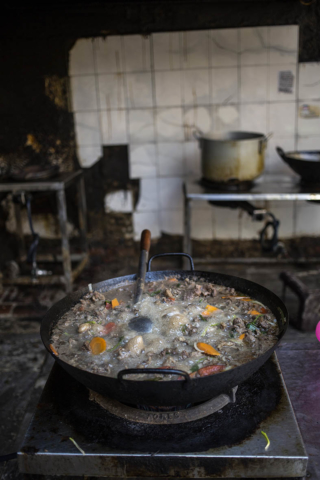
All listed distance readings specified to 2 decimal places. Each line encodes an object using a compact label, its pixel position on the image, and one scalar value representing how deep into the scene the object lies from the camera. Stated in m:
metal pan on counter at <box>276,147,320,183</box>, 3.20
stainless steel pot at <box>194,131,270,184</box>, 3.29
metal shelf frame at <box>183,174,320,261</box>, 3.23
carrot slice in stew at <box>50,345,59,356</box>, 1.32
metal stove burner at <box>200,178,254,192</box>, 3.39
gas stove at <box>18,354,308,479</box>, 1.21
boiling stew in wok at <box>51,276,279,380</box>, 1.36
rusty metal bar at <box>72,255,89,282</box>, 3.87
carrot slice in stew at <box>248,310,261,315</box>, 1.60
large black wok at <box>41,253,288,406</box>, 1.13
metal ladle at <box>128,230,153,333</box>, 1.75
